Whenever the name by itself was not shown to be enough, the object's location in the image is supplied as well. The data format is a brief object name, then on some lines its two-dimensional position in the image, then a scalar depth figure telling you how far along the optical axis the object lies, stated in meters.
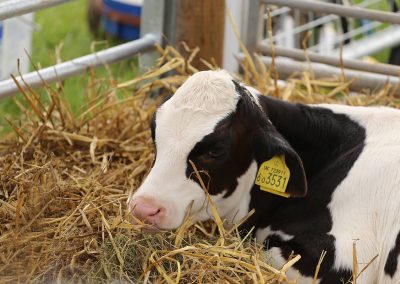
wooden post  5.66
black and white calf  3.91
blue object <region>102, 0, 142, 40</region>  9.52
